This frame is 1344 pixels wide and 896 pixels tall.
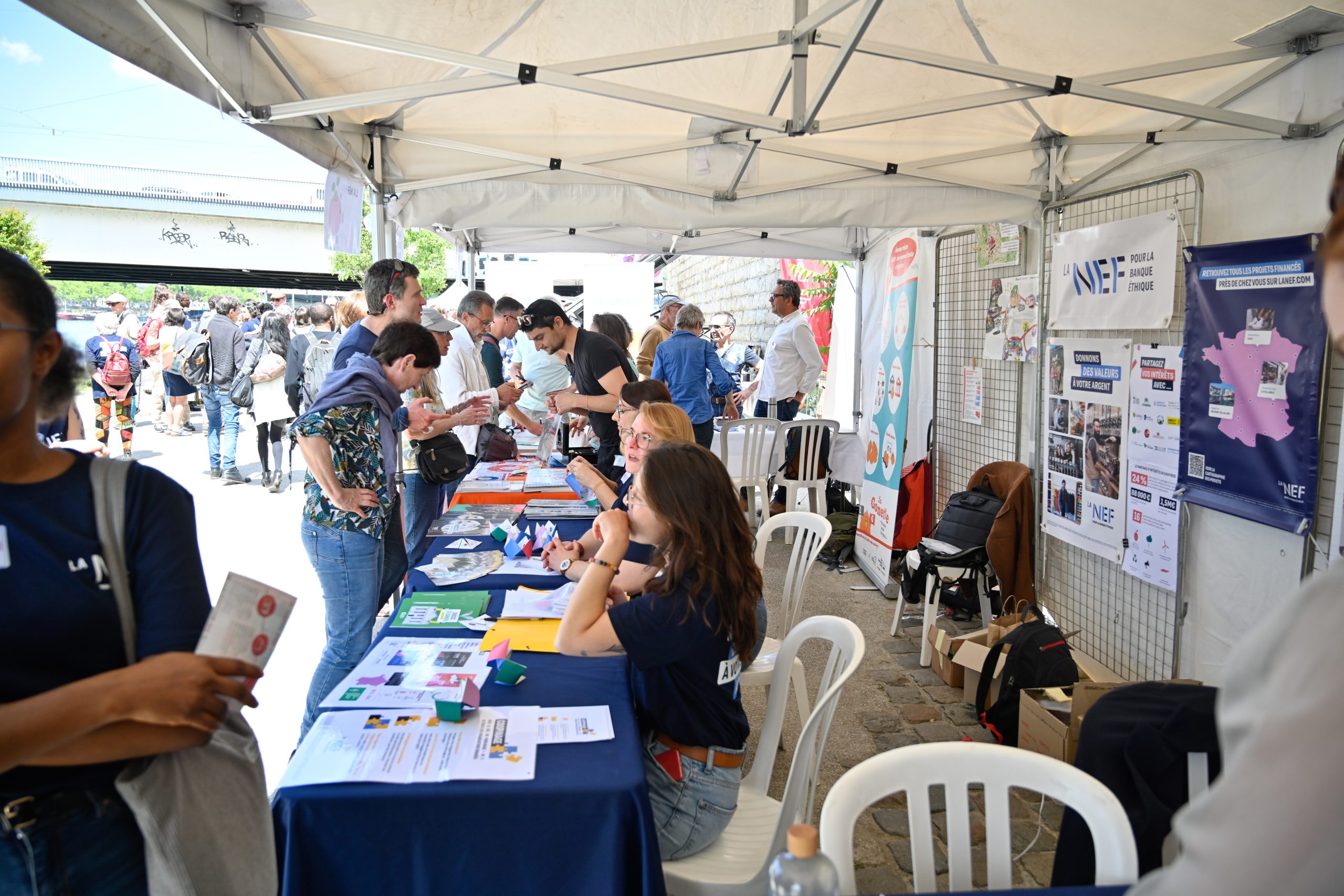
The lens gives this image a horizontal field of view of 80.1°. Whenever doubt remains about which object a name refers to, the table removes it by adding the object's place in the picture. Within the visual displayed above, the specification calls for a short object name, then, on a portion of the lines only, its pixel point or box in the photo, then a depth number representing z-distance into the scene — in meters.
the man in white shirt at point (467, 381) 4.43
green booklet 2.14
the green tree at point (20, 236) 12.73
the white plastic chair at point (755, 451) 5.90
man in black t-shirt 4.13
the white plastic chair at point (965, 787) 1.27
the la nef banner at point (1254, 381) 2.62
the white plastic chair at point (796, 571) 2.81
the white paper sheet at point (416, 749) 1.38
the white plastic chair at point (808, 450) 5.72
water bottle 0.91
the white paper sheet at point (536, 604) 2.21
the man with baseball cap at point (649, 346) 6.89
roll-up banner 4.91
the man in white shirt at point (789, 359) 6.29
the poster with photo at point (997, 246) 4.57
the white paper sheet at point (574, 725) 1.55
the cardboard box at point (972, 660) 3.45
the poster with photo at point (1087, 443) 3.63
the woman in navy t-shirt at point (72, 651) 0.92
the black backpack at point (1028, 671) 3.15
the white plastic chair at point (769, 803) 1.66
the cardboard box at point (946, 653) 3.70
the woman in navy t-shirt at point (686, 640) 1.70
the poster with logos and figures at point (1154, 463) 3.29
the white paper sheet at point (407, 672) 1.68
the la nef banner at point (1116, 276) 3.33
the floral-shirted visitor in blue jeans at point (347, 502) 2.58
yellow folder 2.01
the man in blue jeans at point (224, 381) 7.53
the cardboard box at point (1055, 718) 2.69
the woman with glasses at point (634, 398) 3.46
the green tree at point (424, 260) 28.52
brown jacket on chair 4.19
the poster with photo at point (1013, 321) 4.39
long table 1.31
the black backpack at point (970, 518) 4.34
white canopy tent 2.56
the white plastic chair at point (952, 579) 4.07
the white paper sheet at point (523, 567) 2.61
